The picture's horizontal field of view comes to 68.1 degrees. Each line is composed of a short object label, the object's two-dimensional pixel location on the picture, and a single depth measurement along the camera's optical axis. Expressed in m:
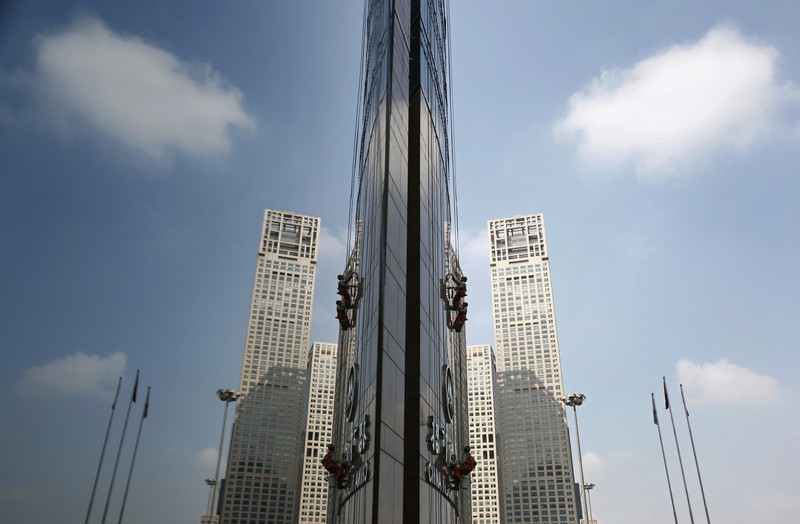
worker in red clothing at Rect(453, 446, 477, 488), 26.05
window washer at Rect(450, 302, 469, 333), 31.72
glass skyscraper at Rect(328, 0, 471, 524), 20.17
